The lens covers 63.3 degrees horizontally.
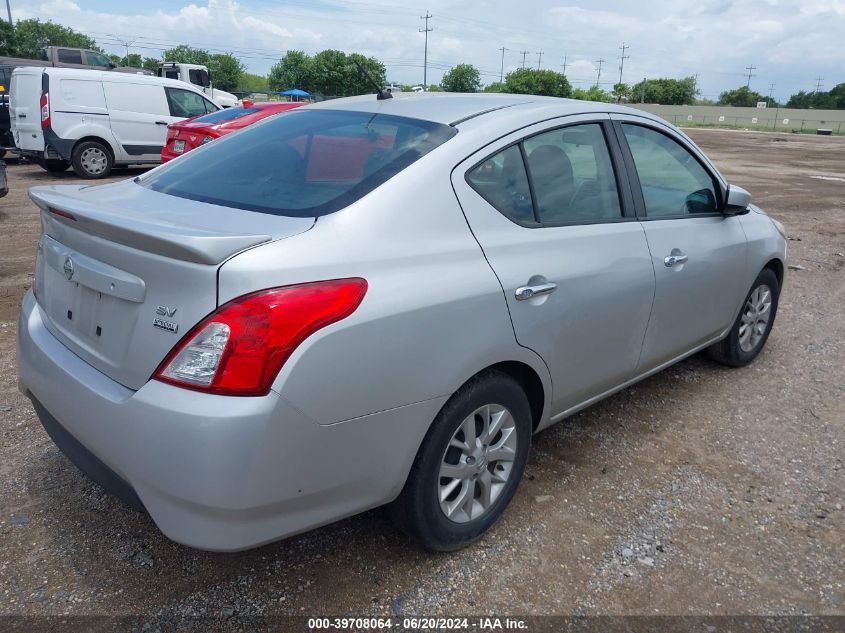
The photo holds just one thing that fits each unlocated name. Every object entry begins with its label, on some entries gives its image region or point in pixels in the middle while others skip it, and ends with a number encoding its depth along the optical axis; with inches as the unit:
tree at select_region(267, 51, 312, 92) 3892.7
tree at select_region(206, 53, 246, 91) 3762.3
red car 413.4
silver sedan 74.9
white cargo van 480.1
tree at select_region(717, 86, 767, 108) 4676.4
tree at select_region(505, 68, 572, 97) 3774.6
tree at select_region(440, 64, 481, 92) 3991.1
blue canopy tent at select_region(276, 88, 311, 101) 1725.9
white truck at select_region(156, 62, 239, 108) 906.8
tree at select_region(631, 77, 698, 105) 4697.3
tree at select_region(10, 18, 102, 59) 3161.9
